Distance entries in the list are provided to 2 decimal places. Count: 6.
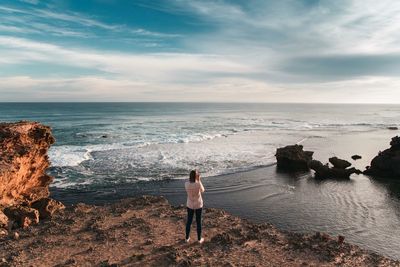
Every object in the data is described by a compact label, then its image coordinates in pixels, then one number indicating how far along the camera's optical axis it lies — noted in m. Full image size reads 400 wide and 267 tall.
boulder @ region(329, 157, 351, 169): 26.42
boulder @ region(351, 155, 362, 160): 32.53
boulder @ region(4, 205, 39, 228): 13.66
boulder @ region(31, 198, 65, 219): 14.91
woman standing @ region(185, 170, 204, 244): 11.21
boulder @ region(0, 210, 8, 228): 12.98
